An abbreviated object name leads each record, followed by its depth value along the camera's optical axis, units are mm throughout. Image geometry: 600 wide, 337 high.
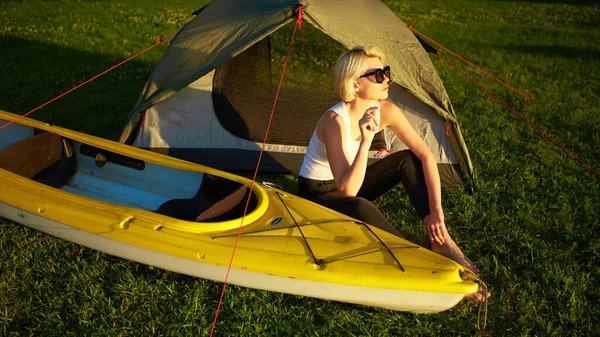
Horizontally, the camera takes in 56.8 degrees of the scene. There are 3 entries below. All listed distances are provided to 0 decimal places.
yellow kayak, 3184
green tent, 4559
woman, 3551
